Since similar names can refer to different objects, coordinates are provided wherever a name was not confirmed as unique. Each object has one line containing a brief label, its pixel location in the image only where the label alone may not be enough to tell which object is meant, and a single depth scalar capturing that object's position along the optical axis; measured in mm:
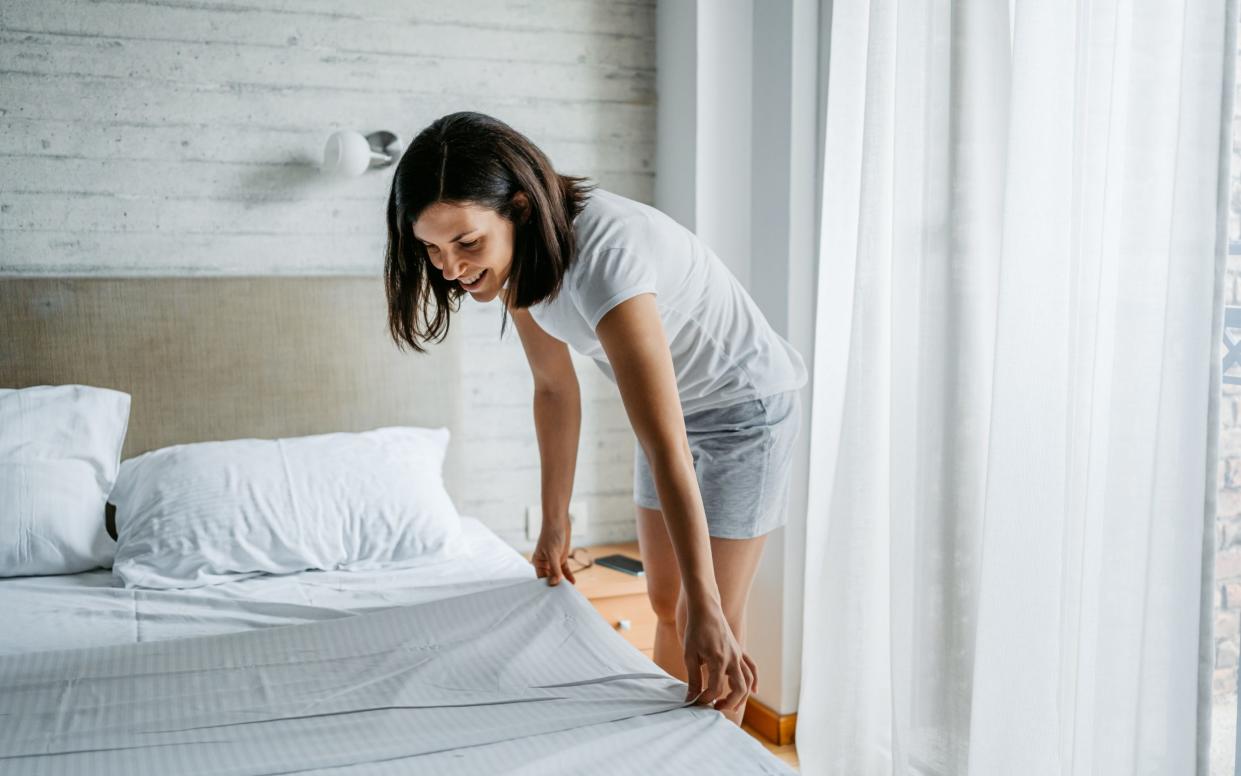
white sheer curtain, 1408
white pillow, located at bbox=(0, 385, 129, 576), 2141
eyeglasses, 2725
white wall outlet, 2920
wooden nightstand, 2547
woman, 1312
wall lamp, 2508
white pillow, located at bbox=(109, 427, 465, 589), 2129
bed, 1253
